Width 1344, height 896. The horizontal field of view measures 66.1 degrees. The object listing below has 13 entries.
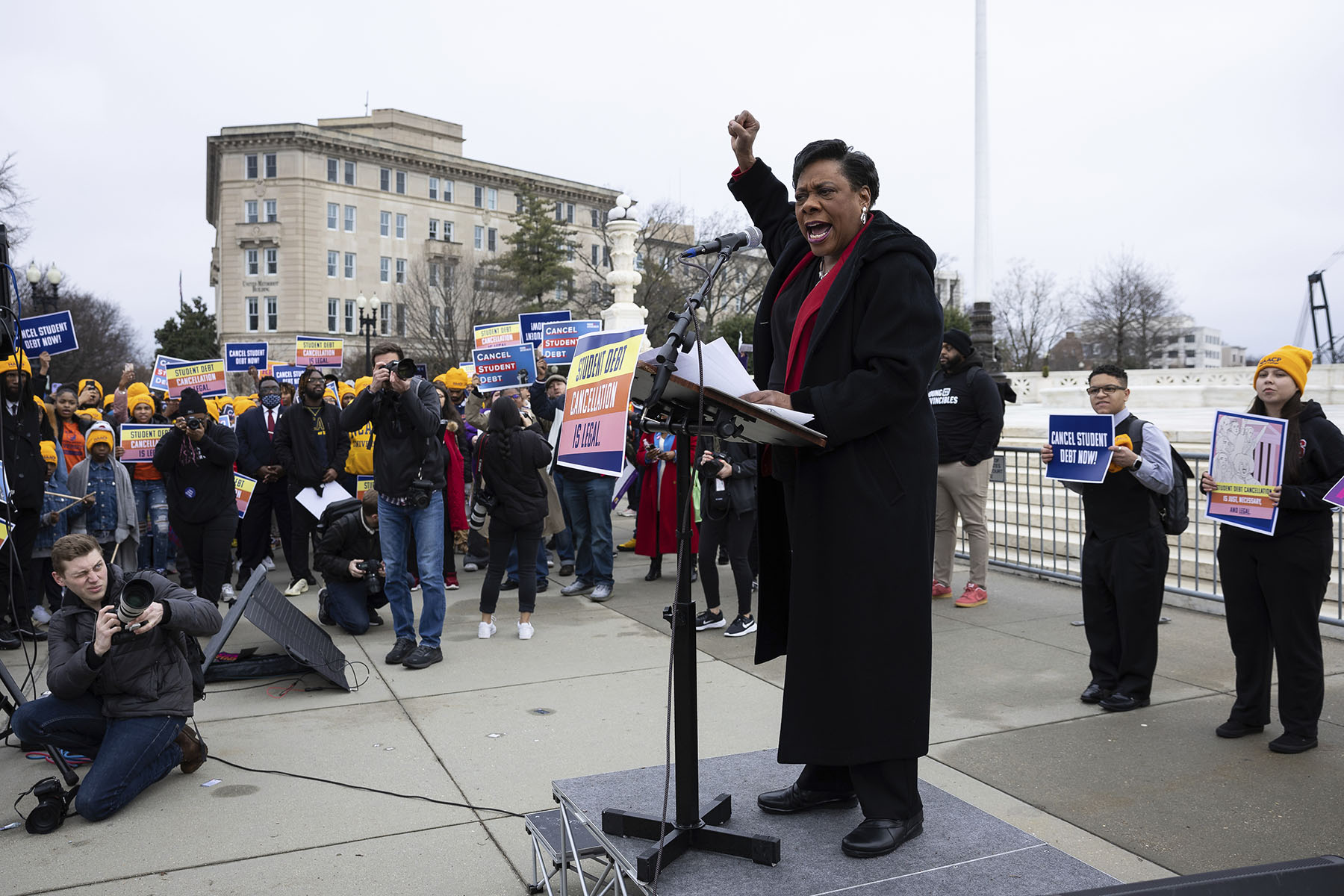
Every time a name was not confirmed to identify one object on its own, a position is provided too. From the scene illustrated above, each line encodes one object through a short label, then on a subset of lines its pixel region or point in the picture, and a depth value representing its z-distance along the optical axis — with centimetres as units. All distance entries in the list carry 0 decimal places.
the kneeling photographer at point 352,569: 777
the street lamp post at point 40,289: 2133
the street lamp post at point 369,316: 3409
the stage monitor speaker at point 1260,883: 162
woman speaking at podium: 293
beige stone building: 6512
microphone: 314
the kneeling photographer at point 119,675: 445
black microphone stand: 276
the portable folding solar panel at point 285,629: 570
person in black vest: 553
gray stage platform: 282
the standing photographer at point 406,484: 688
